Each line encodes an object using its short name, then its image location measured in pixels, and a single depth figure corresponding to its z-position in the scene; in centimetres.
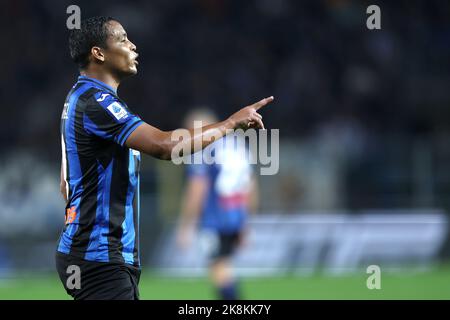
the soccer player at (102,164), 952
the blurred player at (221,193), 1973
